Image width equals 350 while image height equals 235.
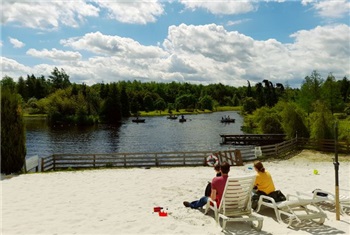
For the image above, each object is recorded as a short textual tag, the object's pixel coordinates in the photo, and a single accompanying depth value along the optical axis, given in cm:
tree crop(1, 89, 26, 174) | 1669
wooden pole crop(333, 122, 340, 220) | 751
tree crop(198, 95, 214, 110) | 16700
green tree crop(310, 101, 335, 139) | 3032
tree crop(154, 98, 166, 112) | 15275
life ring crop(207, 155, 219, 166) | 1808
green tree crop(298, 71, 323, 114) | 6203
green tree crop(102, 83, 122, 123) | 10100
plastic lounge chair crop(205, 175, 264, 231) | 745
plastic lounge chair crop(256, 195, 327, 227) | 763
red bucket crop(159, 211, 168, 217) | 840
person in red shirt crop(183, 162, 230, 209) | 798
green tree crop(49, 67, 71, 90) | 14250
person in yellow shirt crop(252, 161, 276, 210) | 852
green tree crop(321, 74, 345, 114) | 6338
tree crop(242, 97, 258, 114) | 10819
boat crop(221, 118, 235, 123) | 9175
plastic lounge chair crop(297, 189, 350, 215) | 862
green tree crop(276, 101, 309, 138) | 3506
